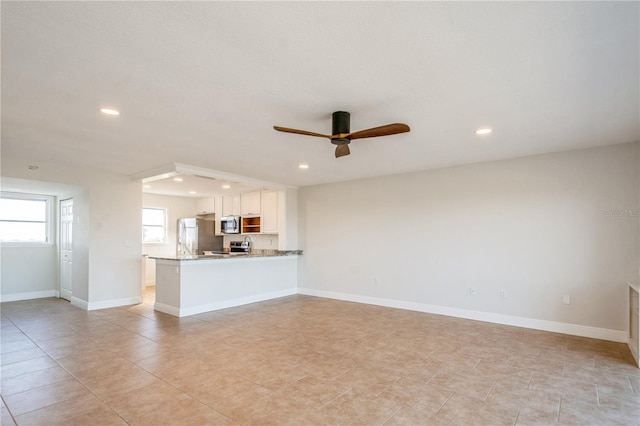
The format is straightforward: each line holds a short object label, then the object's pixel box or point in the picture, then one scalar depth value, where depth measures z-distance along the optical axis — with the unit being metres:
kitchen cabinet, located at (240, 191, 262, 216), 7.68
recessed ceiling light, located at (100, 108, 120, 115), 2.99
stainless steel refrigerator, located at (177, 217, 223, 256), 8.43
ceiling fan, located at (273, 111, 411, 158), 2.94
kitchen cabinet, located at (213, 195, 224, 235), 8.51
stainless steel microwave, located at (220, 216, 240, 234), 7.93
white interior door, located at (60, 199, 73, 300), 6.52
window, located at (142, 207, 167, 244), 8.60
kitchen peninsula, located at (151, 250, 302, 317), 5.30
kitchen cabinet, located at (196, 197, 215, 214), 8.91
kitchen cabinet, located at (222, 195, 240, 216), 8.10
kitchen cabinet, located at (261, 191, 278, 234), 7.36
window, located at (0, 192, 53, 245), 6.59
